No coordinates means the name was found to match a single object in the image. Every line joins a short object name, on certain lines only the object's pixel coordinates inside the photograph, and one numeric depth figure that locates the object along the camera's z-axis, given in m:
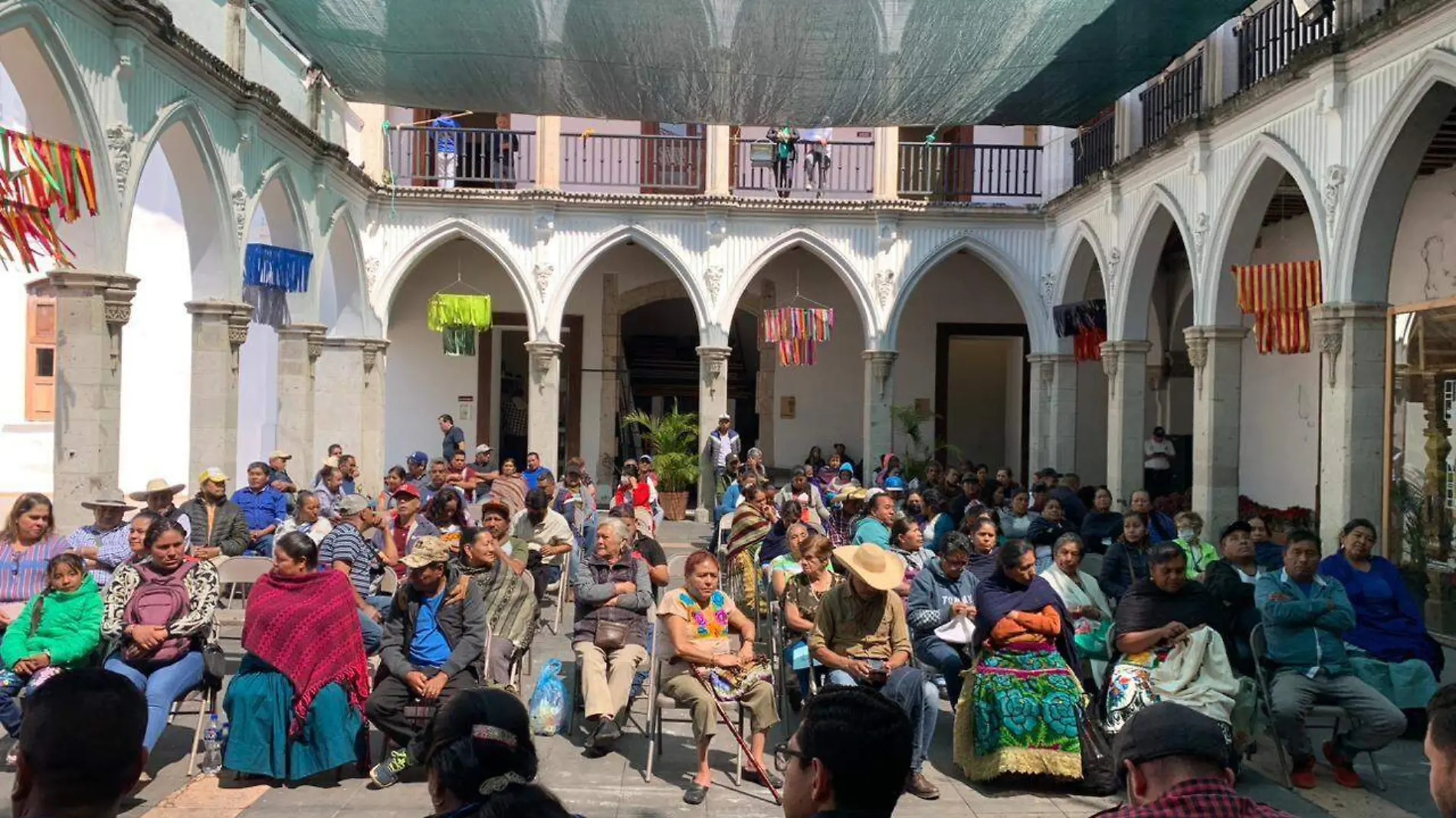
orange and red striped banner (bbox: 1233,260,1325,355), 10.88
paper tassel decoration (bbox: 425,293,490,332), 17.59
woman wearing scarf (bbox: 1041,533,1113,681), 6.57
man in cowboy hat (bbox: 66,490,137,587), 6.69
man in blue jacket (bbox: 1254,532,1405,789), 5.77
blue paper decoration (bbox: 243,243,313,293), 13.11
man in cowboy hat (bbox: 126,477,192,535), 8.41
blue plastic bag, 6.43
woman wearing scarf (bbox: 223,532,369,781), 5.56
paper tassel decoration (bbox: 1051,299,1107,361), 15.90
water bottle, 5.74
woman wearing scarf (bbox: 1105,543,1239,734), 5.79
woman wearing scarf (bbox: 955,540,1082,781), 5.68
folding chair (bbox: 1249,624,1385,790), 5.78
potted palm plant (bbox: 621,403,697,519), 17.33
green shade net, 9.05
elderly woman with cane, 5.81
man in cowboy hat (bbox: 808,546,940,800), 5.70
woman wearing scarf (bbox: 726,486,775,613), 8.27
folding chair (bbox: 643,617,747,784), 5.85
